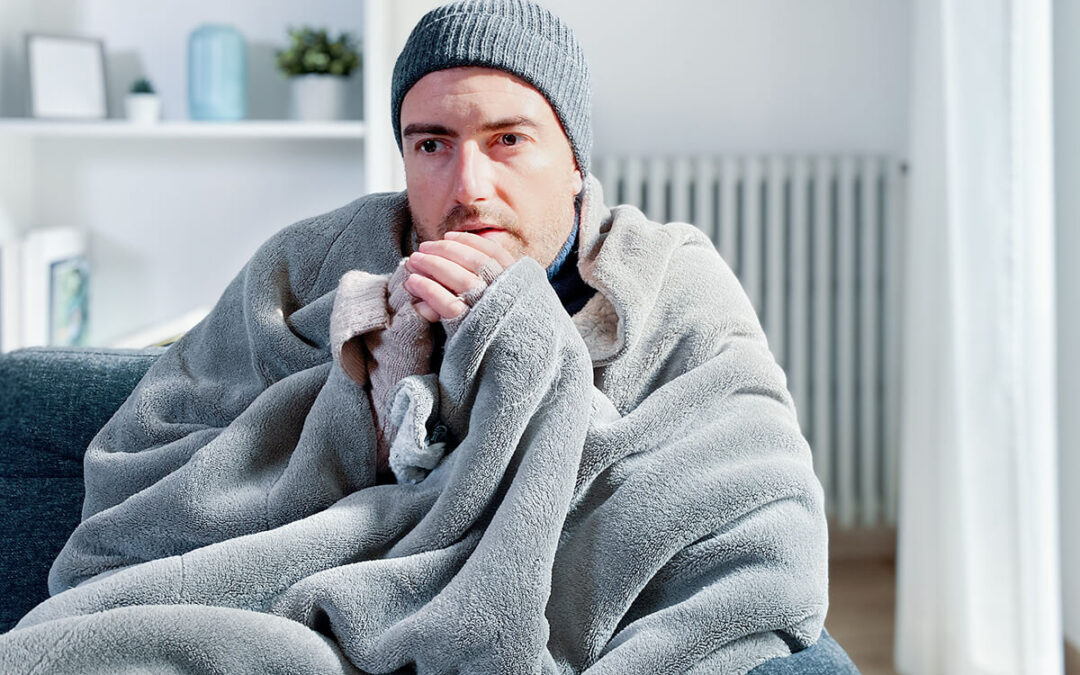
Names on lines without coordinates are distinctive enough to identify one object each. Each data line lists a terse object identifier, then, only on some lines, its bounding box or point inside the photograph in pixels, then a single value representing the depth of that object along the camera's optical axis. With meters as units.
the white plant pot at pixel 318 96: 2.72
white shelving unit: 2.85
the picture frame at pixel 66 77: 2.72
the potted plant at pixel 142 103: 2.71
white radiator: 3.00
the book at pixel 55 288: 2.57
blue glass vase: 2.69
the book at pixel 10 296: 2.52
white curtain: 2.07
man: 0.99
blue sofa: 1.45
